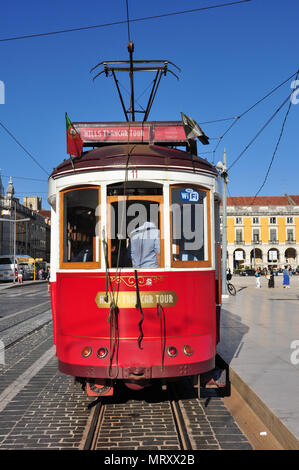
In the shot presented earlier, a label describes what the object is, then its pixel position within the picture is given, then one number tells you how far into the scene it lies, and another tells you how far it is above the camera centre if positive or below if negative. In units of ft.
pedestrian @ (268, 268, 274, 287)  98.53 -5.46
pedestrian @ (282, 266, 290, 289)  97.66 -5.04
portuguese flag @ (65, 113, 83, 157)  17.43 +4.60
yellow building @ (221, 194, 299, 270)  290.97 +15.43
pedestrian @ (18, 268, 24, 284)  136.55 -5.29
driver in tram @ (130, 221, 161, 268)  16.37 +0.41
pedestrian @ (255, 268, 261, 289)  97.72 -5.35
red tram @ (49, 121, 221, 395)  15.71 -0.31
